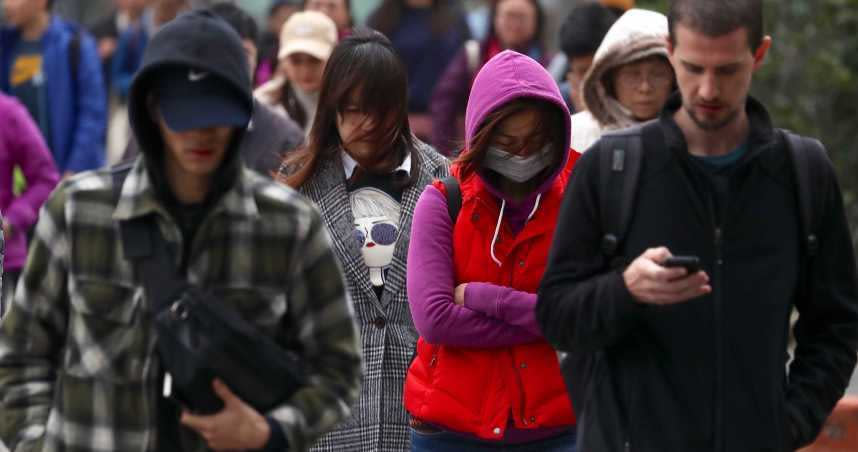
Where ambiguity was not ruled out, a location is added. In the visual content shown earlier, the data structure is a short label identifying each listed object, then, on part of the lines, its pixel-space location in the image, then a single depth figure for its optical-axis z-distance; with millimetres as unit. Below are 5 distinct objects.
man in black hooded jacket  8461
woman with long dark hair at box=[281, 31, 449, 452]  12727
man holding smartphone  9141
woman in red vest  11320
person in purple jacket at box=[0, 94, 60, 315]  19703
